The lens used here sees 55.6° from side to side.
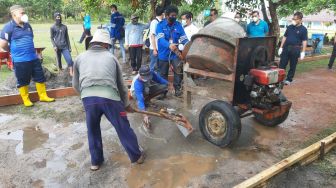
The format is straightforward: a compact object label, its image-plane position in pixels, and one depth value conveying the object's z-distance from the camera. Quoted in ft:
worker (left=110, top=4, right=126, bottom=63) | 35.32
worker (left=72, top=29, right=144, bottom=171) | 12.36
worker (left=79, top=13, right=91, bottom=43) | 50.37
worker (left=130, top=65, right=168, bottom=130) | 17.31
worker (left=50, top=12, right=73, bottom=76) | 29.86
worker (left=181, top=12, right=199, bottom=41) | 25.48
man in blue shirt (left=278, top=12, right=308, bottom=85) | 26.66
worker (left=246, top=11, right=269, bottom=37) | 30.35
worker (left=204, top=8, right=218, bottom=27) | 29.71
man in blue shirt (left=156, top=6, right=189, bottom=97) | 21.17
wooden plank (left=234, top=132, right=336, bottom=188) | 11.45
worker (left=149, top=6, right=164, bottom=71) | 23.41
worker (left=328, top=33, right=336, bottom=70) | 35.86
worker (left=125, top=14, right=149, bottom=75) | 31.53
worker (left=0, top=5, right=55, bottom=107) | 19.92
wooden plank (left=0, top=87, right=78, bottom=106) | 21.98
